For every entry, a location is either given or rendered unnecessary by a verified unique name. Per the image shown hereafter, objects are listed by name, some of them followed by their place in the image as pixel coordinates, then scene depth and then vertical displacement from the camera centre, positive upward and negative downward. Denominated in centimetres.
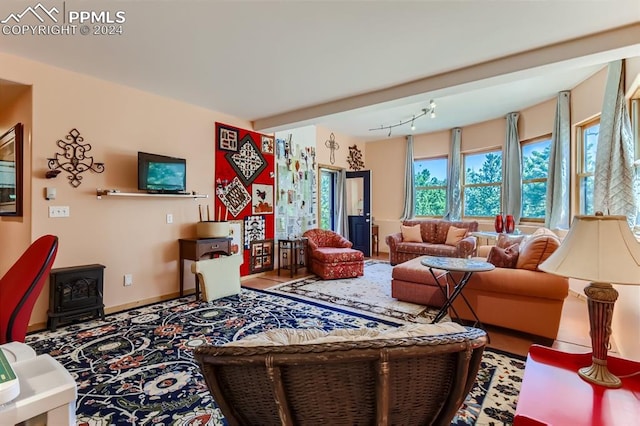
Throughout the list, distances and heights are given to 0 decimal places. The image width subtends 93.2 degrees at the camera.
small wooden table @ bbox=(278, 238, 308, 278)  536 -77
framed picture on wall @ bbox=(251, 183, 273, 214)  524 +26
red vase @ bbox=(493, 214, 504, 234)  487 -17
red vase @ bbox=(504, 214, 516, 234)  484 -19
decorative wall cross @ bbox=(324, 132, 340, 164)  706 +162
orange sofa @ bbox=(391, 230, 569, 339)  264 -80
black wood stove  303 -82
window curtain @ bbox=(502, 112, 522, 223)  572 +82
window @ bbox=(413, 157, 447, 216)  726 +68
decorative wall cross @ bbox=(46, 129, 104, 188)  323 +61
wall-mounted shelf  349 +25
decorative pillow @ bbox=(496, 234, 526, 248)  399 -36
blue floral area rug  182 -115
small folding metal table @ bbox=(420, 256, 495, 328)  276 -50
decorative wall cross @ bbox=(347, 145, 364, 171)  780 +144
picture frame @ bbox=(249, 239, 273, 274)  525 -75
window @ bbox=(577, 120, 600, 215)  425 +74
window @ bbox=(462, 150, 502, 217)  639 +64
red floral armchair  505 -79
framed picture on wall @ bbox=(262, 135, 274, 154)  541 +126
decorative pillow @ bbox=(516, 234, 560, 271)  276 -35
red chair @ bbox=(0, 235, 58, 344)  159 -40
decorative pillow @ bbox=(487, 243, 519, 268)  299 -44
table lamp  119 -21
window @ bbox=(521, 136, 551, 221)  539 +68
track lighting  517 +188
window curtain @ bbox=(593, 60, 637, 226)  294 +59
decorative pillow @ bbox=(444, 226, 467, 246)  600 -43
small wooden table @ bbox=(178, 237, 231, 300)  404 -47
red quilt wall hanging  479 +48
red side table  108 -73
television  370 +52
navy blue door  730 +11
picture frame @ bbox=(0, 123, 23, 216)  331 +50
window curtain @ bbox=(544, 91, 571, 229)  457 +75
